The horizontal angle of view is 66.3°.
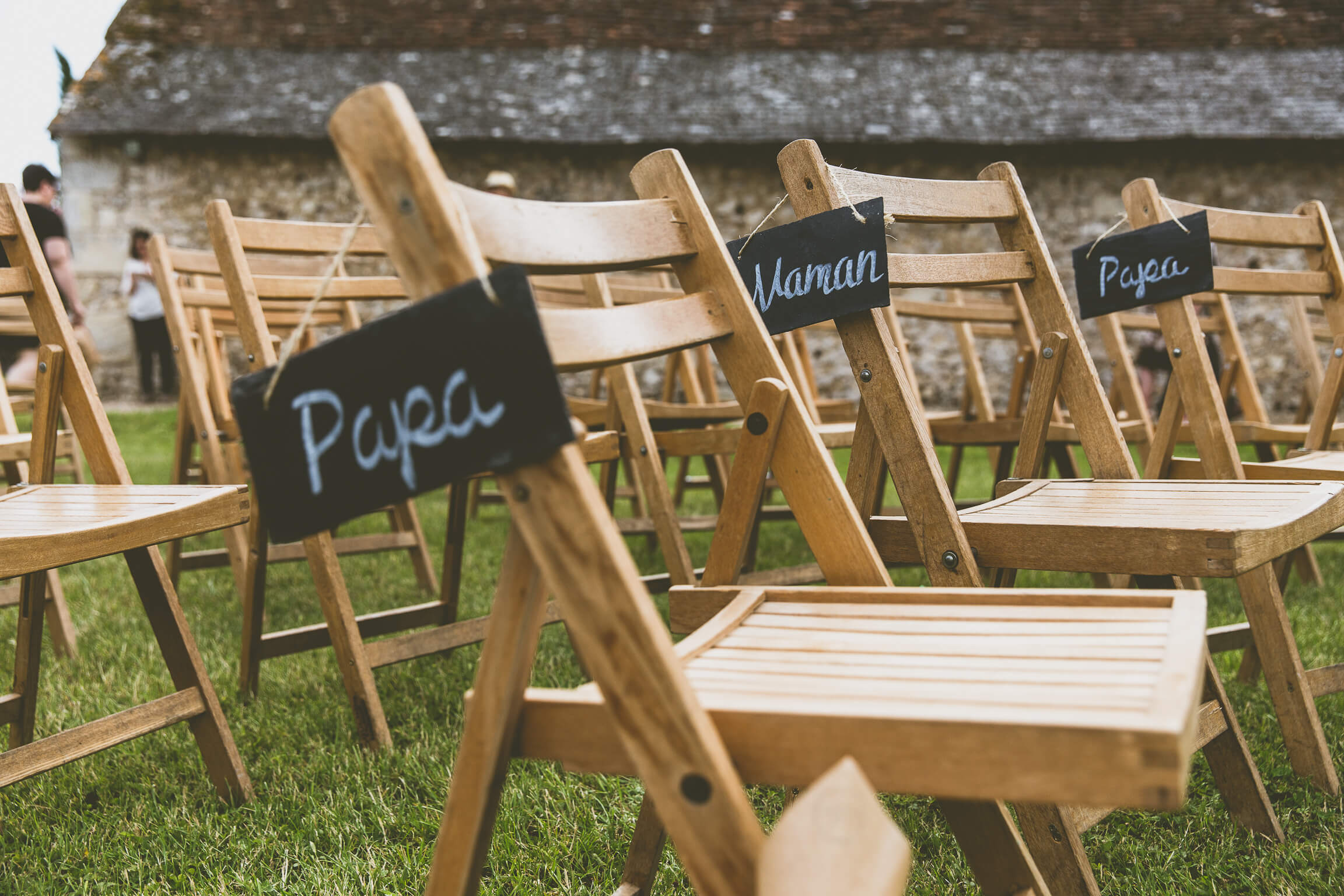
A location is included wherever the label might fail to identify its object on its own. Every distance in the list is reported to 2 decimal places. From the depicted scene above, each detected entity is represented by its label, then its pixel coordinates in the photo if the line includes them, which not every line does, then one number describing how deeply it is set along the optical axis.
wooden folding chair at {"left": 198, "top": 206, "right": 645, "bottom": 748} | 2.09
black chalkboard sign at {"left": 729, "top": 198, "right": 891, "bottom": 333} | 1.59
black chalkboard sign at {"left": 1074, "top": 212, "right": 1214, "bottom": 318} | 2.12
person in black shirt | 4.68
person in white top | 10.41
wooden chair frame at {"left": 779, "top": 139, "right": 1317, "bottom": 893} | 1.46
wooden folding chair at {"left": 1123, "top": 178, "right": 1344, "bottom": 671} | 2.07
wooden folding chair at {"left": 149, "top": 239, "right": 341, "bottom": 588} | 2.74
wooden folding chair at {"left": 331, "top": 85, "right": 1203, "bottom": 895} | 0.78
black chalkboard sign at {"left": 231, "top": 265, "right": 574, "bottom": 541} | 0.86
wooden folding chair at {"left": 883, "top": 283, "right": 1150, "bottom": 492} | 3.34
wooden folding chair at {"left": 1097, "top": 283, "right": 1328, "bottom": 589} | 3.10
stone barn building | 10.45
